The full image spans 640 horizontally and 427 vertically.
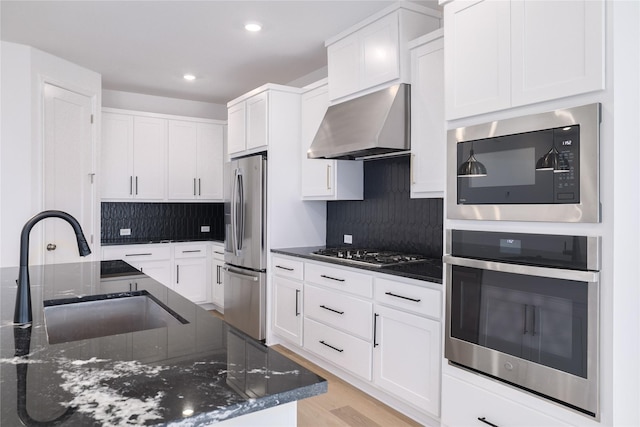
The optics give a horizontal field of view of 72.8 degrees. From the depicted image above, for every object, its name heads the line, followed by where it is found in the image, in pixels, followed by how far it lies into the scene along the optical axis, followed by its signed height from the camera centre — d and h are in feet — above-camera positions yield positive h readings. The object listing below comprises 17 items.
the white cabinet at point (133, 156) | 16.47 +2.11
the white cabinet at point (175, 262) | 16.15 -2.02
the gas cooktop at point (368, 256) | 9.77 -1.14
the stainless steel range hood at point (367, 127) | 9.59 +1.97
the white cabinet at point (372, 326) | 8.12 -2.59
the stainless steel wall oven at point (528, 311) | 5.51 -1.45
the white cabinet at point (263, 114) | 13.33 +3.07
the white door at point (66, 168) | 13.26 +1.36
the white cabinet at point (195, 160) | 17.85 +2.11
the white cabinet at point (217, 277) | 17.04 -2.64
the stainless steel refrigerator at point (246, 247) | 13.30 -1.18
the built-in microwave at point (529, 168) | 5.49 +0.61
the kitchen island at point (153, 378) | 2.52 -1.16
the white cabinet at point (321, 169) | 12.32 +1.20
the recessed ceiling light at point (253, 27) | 10.93 +4.69
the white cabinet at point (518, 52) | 5.45 +2.24
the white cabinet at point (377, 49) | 9.71 +3.91
